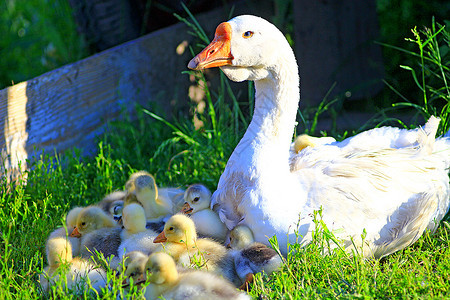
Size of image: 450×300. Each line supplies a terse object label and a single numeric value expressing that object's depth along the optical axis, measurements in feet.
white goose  12.16
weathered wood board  17.16
